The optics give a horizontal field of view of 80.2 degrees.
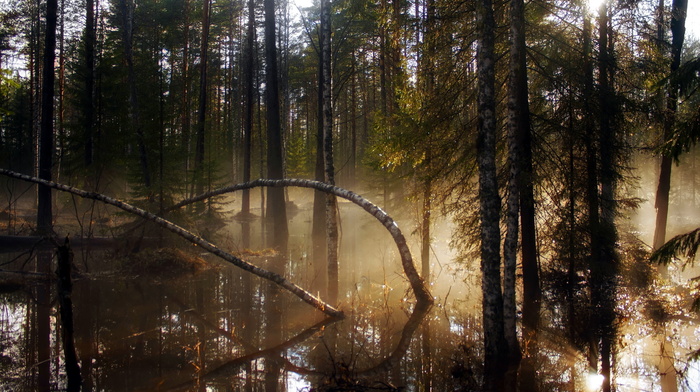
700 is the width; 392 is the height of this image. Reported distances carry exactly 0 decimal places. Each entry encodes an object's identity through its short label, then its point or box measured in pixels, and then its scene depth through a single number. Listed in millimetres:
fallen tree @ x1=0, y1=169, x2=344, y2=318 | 8281
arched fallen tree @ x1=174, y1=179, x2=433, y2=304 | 8602
